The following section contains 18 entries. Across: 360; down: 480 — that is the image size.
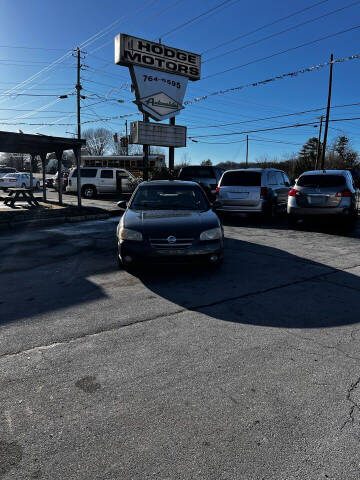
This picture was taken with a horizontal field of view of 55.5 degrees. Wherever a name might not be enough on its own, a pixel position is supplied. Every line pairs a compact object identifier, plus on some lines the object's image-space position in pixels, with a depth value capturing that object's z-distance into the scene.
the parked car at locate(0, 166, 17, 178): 31.05
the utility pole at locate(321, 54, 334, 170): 24.16
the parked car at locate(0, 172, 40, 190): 27.09
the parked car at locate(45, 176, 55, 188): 33.03
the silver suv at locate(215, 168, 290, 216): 11.62
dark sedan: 5.38
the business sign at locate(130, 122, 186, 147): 16.44
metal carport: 13.19
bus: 31.03
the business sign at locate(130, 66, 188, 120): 16.39
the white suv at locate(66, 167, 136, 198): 21.42
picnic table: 14.79
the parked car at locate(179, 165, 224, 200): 15.59
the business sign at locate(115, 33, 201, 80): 15.60
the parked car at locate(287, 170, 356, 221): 10.20
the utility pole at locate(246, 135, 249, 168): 65.56
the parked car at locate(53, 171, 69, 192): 24.80
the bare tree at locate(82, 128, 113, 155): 84.31
